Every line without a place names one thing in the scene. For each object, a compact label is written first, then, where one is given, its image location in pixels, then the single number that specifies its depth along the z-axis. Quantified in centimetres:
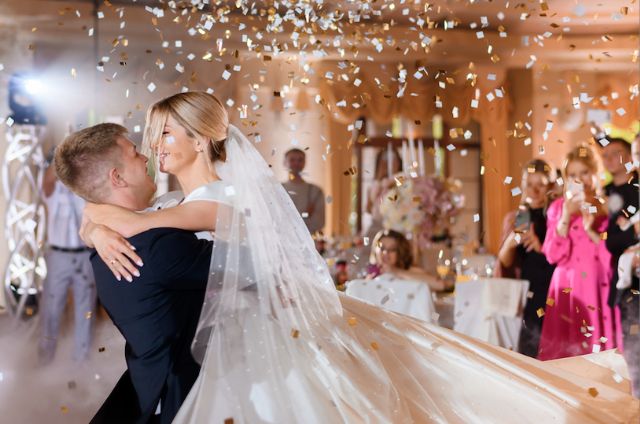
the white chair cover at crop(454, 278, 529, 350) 441
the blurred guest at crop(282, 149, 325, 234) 535
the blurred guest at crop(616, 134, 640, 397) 381
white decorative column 695
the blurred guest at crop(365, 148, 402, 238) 631
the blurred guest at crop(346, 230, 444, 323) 413
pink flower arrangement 548
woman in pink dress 413
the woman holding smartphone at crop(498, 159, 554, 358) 437
